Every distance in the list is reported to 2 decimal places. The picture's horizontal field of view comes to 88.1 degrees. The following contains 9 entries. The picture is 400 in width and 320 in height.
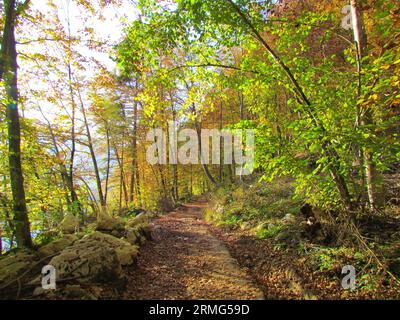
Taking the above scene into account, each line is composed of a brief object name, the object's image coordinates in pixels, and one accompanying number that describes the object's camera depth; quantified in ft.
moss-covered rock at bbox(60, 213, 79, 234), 21.25
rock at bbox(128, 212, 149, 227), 22.26
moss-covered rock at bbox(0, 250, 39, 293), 11.57
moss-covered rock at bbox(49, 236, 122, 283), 11.86
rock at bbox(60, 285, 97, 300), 10.43
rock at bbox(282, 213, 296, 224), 18.41
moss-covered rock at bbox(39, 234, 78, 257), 14.40
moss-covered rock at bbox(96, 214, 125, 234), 19.83
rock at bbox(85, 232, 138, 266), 14.70
